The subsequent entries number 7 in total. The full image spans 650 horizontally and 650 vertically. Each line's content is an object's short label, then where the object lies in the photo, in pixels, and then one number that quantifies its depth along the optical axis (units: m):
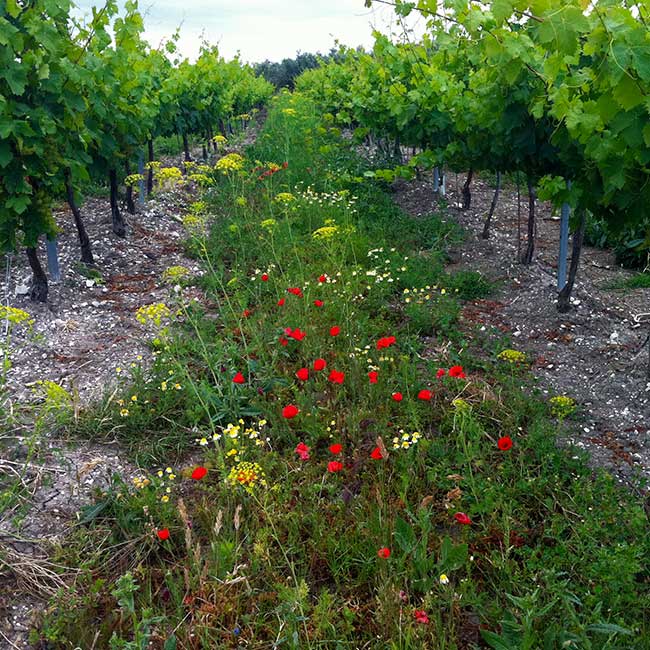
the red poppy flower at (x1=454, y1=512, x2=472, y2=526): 2.47
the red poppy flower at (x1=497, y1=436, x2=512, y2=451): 2.66
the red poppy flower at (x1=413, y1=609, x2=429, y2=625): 2.08
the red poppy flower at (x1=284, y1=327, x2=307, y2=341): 3.57
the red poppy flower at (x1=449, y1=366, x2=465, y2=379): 2.89
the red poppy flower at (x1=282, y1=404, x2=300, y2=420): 2.84
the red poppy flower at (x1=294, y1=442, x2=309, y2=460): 2.72
